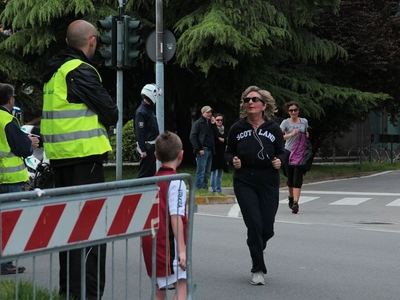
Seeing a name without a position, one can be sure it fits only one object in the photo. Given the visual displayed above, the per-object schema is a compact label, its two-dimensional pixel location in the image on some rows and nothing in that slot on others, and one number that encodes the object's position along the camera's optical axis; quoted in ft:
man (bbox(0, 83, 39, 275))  26.63
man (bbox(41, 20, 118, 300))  19.76
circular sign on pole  57.57
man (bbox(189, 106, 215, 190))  57.62
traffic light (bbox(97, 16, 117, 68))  49.68
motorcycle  56.03
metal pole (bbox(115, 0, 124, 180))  49.67
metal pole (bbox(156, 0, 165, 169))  57.47
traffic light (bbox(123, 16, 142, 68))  49.42
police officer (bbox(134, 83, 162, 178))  42.57
